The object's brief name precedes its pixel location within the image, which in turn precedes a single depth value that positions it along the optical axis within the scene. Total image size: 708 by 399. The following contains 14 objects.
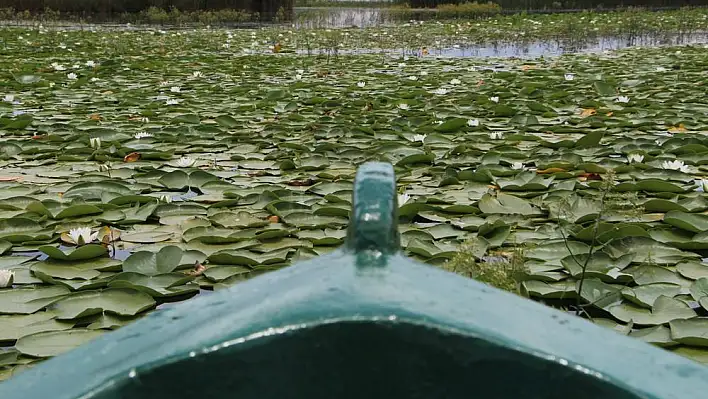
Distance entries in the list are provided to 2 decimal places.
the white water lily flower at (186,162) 2.86
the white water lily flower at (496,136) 3.39
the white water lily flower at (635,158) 2.86
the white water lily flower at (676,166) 2.68
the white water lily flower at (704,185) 2.46
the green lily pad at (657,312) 1.60
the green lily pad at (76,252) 1.95
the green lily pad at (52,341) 1.48
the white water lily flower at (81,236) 2.06
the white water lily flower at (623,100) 4.34
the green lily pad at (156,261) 1.89
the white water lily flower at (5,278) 1.79
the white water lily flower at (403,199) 2.31
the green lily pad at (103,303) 1.64
